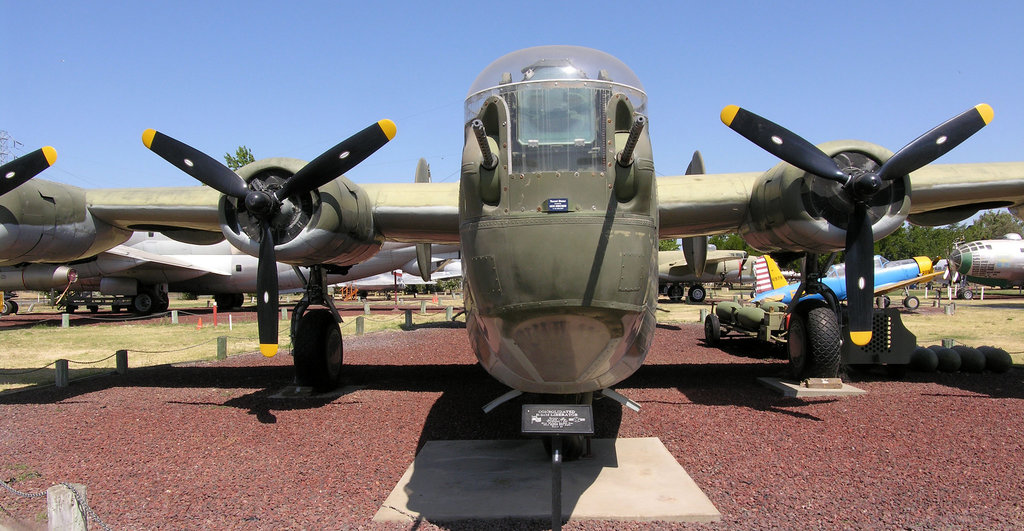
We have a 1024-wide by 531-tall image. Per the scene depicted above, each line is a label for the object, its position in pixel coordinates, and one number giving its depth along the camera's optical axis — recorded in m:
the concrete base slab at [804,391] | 8.98
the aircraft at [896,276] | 27.95
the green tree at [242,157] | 39.41
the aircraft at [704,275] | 37.12
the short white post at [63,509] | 3.81
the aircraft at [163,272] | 27.47
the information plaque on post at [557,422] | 4.09
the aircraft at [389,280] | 46.00
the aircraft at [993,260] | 31.58
